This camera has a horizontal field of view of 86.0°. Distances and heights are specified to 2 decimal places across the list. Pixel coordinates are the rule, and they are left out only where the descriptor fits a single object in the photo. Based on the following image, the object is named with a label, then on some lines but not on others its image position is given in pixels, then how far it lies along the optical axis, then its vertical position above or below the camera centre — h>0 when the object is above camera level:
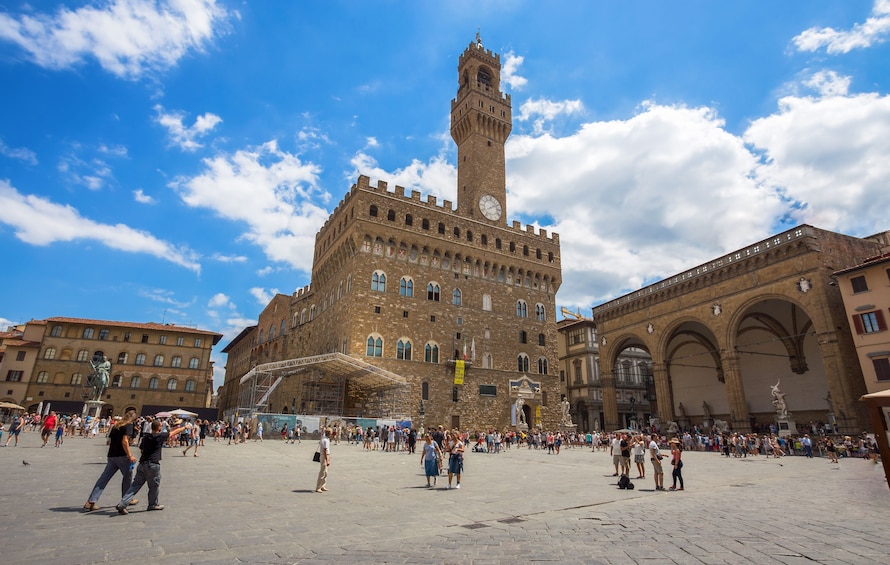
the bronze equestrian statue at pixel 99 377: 31.22 +3.10
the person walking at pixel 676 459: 11.16 -0.49
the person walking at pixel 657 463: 11.23 -0.59
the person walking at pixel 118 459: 7.10 -0.46
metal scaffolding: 29.89 +3.04
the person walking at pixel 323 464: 9.96 -0.67
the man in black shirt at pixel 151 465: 7.07 -0.55
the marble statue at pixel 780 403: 26.00 +1.90
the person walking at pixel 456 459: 11.06 -0.57
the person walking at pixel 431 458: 11.37 -0.58
